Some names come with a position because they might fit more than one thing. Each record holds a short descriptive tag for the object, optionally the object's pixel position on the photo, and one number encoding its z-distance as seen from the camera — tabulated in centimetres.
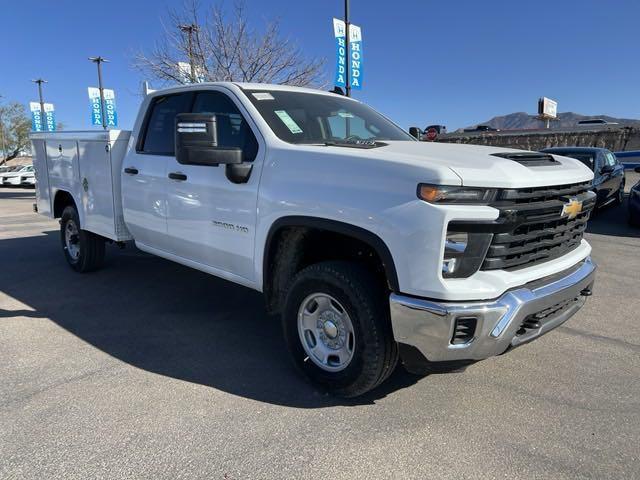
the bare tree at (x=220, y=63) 1544
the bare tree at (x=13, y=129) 5309
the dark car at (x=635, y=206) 935
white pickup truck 253
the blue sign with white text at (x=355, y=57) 1404
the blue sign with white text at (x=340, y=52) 1346
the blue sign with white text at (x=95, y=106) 2542
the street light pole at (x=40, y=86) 3536
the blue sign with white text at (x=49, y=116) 3297
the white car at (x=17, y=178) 2820
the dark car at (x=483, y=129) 5933
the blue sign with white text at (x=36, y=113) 3288
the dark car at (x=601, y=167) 1028
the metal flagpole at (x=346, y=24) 1330
